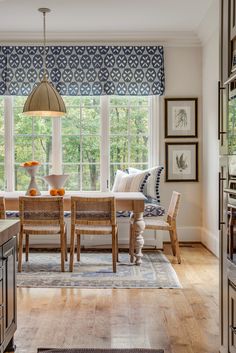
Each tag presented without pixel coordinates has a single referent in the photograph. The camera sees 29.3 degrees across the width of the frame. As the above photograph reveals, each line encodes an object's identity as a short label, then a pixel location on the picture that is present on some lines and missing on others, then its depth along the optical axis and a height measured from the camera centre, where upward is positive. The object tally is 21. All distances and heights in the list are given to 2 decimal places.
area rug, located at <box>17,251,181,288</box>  4.11 -1.08
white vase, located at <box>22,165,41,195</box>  5.07 -0.10
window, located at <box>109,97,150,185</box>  6.45 +0.48
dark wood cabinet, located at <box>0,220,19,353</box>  2.31 -0.63
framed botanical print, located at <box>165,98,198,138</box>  6.37 +0.68
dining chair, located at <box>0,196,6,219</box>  4.54 -0.44
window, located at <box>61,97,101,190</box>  6.45 +0.34
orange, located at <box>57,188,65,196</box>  4.95 -0.29
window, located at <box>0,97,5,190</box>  6.42 +0.30
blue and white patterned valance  6.29 +1.37
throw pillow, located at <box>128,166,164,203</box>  6.07 -0.27
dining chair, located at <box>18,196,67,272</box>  4.52 -0.51
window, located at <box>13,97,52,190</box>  6.44 +0.34
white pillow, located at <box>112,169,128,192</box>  6.11 -0.19
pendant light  5.00 +0.72
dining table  4.75 -0.43
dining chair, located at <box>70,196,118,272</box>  4.46 -0.51
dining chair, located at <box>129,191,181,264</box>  5.02 -0.69
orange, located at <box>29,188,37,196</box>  4.95 -0.29
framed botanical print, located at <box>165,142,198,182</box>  6.36 +0.06
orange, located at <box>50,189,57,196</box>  4.94 -0.29
